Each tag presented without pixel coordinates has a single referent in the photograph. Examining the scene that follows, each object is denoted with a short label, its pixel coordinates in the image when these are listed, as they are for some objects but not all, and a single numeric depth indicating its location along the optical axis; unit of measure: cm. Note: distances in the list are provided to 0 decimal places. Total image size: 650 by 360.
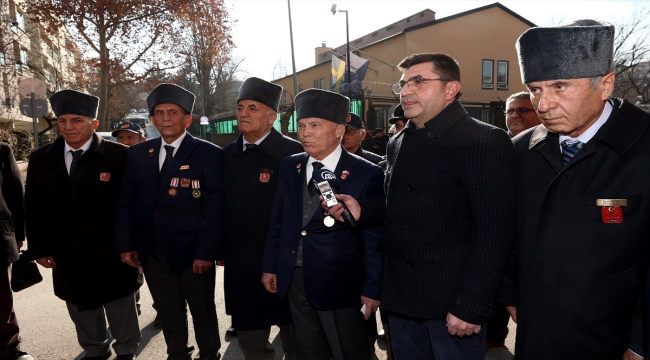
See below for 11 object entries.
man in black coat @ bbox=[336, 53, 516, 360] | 202
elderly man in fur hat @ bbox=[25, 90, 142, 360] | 357
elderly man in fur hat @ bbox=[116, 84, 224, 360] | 332
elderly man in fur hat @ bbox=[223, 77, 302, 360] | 332
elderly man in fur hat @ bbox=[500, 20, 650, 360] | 179
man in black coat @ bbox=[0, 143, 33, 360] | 354
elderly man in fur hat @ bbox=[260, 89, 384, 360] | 266
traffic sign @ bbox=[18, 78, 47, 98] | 938
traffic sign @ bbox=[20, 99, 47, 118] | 938
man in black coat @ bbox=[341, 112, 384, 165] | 467
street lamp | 1909
